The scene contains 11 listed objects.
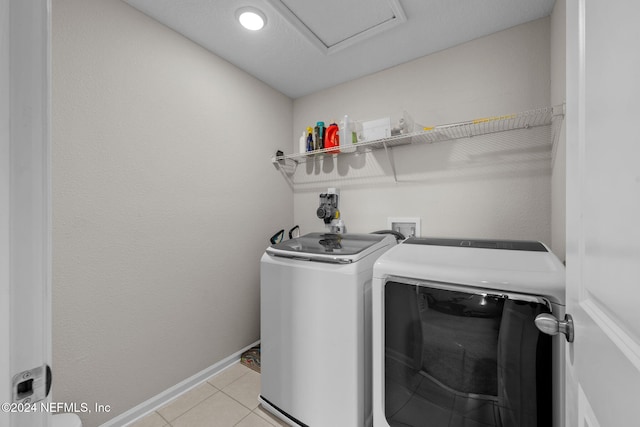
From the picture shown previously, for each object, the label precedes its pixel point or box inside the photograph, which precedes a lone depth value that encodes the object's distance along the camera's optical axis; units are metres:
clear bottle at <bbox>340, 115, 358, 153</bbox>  2.09
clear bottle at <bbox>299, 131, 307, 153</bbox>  2.36
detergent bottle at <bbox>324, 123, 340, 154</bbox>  2.17
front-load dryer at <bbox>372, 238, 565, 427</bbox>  0.89
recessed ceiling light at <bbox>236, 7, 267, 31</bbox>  1.53
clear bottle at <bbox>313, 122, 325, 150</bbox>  2.27
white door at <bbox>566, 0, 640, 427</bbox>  0.36
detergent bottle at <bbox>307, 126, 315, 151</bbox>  2.33
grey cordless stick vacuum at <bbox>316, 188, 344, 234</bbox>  2.20
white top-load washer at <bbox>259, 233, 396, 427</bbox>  1.25
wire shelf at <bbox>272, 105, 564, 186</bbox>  1.45
